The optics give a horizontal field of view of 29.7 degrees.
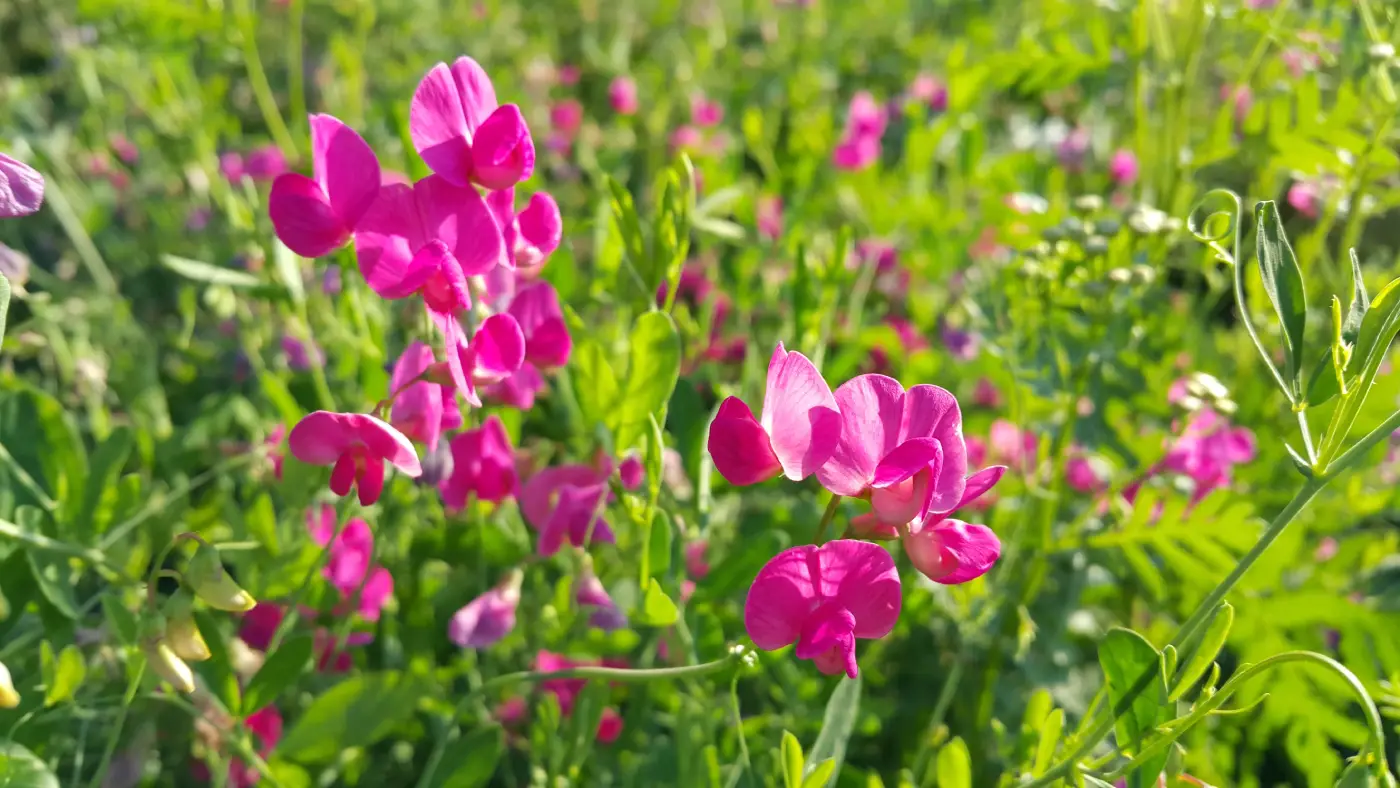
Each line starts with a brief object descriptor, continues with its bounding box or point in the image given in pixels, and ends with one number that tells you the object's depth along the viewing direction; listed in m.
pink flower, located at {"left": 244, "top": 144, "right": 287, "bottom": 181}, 0.58
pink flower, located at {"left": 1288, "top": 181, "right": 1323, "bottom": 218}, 0.55
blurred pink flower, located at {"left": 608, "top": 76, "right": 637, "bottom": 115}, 0.70
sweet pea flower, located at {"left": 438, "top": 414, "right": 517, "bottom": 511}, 0.37
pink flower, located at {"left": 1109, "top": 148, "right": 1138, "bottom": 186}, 0.65
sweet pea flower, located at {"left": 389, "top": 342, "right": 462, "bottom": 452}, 0.33
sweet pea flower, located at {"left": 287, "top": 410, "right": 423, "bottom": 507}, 0.32
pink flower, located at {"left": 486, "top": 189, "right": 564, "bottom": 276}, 0.34
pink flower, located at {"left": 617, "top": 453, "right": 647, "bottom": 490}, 0.39
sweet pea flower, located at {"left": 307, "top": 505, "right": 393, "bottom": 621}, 0.40
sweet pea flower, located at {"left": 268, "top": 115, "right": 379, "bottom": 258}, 0.32
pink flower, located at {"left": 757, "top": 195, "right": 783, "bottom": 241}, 0.59
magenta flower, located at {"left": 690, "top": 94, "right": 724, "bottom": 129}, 0.68
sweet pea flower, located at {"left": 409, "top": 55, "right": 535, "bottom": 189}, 0.32
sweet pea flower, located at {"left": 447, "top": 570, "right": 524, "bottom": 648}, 0.38
